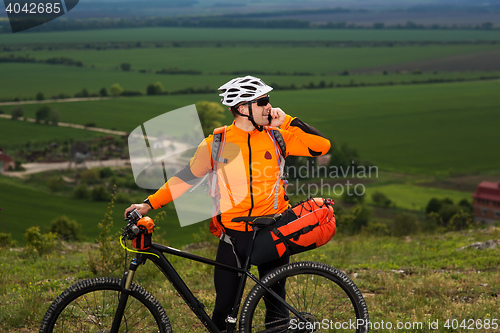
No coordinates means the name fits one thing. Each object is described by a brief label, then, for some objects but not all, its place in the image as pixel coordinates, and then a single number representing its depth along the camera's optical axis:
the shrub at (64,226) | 39.37
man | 4.59
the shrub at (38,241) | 11.15
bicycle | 4.42
